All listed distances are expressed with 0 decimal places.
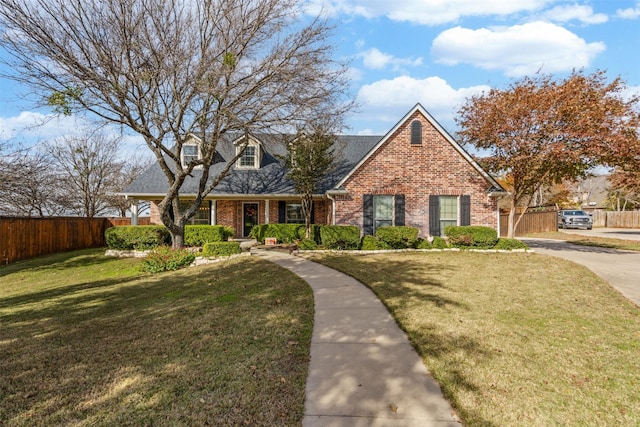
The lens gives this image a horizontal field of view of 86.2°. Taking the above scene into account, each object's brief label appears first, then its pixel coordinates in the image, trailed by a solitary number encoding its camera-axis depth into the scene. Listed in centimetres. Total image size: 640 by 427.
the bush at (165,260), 1138
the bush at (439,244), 1376
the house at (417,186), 1502
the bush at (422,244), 1391
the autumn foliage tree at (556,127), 1240
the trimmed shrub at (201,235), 1469
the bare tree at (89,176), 2370
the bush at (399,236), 1370
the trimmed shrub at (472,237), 1366
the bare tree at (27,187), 1128
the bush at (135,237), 1482
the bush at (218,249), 1224
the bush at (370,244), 1376
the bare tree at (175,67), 1014
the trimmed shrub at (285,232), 1544
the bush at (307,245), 1377
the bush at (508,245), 1364
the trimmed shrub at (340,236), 1370
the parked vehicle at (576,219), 2921
